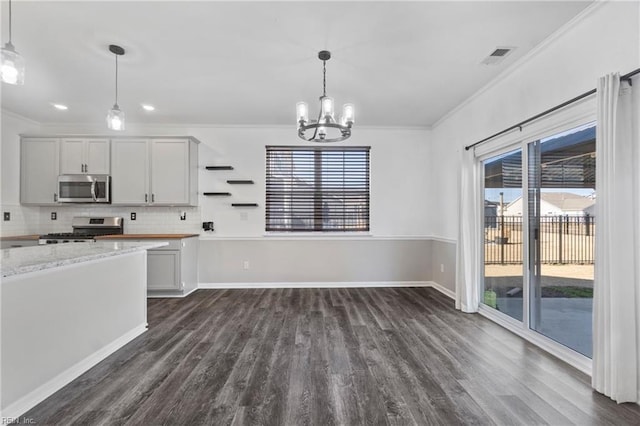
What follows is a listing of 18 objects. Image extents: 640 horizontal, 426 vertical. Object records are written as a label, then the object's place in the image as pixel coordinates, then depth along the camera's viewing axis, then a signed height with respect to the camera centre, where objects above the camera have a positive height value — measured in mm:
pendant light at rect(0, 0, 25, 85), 1845 +940
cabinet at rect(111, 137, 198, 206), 4629 +700
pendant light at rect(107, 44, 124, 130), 2691 +904
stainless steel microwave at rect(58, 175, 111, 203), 4551 +406
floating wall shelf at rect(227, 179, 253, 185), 4990 +571
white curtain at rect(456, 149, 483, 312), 3762 -219
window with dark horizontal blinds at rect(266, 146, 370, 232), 5090 +450
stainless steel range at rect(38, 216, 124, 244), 4832 -153
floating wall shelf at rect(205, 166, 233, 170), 4922 +802
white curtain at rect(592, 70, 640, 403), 1919 -188
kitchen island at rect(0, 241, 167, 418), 1768 -717
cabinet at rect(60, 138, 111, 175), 4598 +917
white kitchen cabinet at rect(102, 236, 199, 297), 4352 -763
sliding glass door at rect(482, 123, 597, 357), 2473 -173
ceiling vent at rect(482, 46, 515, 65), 2746 +1548
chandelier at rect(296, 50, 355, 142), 2613 +875
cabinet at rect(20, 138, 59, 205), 4574 +729
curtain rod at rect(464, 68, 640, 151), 1922 +909
